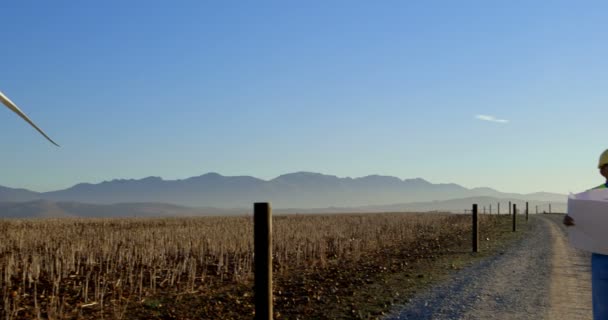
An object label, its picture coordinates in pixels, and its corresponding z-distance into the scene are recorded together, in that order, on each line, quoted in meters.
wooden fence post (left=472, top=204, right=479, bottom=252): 30.18
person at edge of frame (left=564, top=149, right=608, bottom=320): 7.82
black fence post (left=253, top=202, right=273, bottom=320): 8.98
